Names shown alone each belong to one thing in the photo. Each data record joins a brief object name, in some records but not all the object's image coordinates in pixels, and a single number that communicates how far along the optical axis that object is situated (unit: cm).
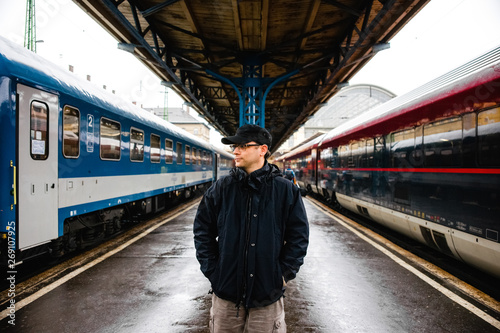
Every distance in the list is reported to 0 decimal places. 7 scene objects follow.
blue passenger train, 396
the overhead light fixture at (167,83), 1116
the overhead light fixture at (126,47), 792
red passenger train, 375
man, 191
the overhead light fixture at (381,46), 773
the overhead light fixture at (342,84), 1118
